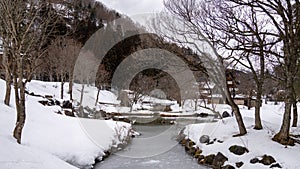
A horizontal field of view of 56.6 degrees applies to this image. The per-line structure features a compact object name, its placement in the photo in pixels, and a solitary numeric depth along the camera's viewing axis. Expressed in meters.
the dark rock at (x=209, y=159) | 8.22
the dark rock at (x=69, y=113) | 13.70
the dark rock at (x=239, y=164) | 7.01
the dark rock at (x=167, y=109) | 22.70
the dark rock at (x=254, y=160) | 6.81
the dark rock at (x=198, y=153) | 9.13
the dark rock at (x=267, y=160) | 6.51
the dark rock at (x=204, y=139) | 9.64
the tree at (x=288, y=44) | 7.05
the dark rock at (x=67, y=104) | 15.68
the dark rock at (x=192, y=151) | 9.77
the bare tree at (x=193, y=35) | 8.64
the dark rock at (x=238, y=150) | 7.43
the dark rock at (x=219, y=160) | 7.70
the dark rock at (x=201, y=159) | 8.51
